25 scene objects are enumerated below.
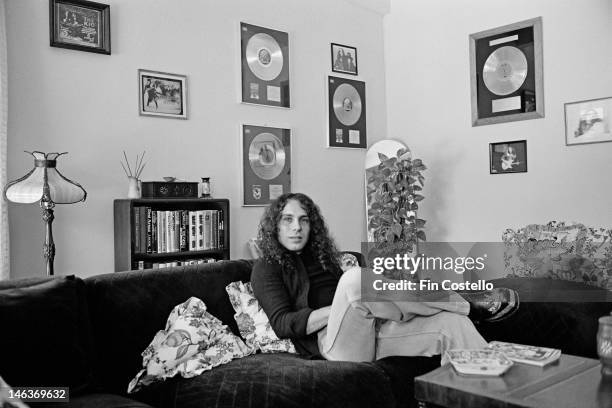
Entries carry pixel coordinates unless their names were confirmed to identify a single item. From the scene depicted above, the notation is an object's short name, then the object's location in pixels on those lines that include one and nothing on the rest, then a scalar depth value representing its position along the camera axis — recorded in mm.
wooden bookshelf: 3260
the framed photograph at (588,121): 3828
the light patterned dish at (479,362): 1756
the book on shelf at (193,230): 3477
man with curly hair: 2305
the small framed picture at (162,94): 3584
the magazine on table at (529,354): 1873
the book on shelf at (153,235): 3293
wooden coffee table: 1558
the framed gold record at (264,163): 4102
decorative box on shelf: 3363
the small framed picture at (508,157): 4238
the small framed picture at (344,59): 4711
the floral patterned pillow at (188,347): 2193
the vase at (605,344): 1747
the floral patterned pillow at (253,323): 2514
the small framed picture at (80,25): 3250
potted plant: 4355
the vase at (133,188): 3369
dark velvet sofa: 1866
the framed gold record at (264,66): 4113
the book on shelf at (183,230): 3432
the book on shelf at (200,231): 3516
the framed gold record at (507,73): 4168
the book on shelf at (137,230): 3268
